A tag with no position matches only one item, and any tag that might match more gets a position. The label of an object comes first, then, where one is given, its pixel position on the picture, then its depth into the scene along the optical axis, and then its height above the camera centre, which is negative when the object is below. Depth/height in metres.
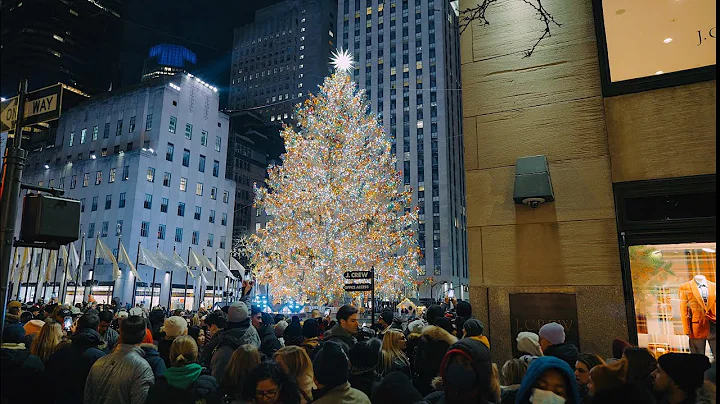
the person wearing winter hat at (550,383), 3.39 -0.60
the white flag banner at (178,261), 40.56 +2.75
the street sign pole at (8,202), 4.18 +0.82
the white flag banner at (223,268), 41.57 +2.23
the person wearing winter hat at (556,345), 5.07 -0.52
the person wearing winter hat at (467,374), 3.17 -0.51
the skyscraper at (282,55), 136.00 +69.12
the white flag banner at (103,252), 34.26 +3.00
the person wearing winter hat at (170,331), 6.28 -0.47
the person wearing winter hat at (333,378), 3.76 -0.64
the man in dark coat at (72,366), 5.45 -0.81
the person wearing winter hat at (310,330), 7.41 -0.54
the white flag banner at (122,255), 35.09 +2.81
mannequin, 7.07 -0.22
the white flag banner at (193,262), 40.64 +3.06
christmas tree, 24.58 +4.68
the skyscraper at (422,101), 93.62 +38.42
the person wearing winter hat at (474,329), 6.79 -0.47
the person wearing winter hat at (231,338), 5.93 -0.56
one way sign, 4.80 +1.88
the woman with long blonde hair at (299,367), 4.62 -0.68
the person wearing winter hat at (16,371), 4.89 -0.78
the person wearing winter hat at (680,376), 3.62 -0.60
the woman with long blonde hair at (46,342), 6.06 -0.60
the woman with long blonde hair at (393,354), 5.61 -0.69
